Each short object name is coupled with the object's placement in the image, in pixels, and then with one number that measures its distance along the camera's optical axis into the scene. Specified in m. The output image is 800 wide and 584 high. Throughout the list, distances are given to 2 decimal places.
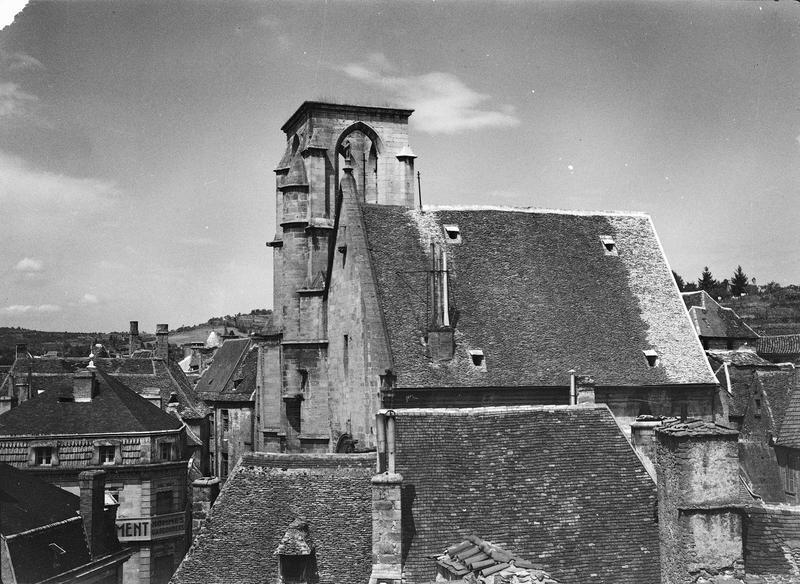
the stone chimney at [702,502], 14.21
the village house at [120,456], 33.72
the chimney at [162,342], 57.44
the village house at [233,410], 48.84
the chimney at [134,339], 74.31
